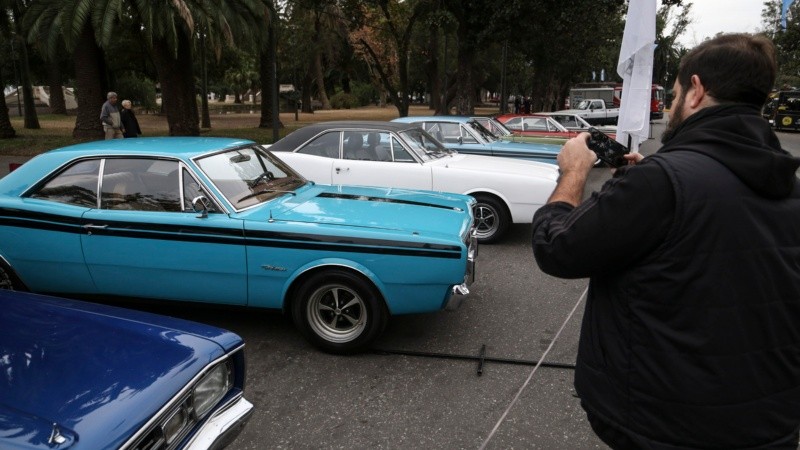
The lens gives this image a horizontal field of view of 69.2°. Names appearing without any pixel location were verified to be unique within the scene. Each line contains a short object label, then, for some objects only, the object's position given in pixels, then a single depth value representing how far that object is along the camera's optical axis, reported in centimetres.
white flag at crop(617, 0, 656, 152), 319
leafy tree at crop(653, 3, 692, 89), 5238
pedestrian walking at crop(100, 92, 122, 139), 1355
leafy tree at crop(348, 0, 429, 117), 2445
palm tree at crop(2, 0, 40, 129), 2470
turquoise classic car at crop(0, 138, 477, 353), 411
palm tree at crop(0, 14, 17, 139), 1953
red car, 1477
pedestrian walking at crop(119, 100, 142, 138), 1384
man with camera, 142
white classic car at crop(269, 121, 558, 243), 737
